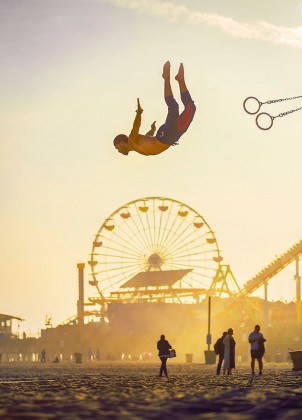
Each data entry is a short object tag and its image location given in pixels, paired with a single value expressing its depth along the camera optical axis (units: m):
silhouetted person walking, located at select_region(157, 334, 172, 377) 39.06
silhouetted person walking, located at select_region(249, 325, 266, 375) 37.72
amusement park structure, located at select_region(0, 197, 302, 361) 133.00
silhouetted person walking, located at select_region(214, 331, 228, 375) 41.69
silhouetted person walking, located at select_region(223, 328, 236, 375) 39.31
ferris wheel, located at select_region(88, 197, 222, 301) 135.25
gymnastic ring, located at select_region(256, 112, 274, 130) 30.30
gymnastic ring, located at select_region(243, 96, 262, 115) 30.68
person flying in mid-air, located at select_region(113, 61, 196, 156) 24.05
